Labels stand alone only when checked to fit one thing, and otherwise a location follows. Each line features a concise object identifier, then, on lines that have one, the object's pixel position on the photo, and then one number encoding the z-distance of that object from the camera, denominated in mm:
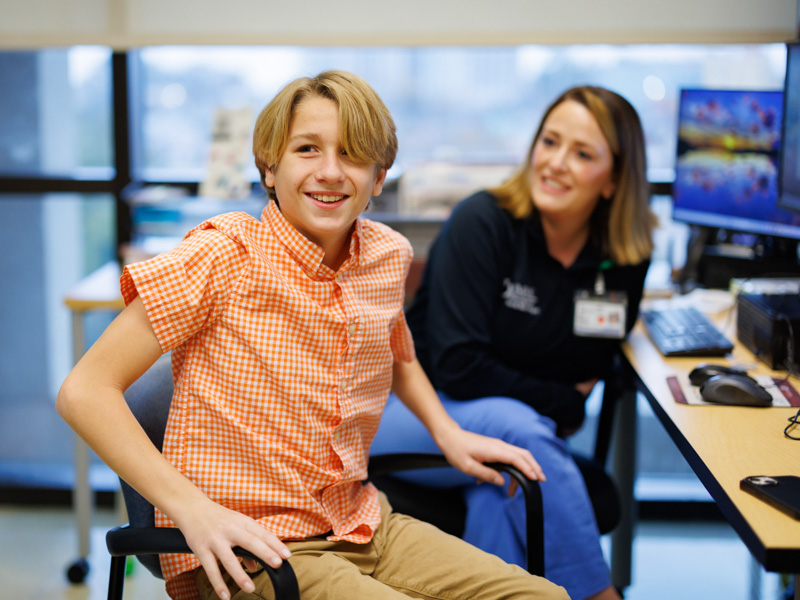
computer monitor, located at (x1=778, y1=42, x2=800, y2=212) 1950
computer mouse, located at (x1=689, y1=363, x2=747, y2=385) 1647
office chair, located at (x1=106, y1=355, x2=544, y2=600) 1144
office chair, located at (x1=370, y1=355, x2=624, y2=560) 1700
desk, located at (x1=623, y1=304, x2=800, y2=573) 1011
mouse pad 1561
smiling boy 1177
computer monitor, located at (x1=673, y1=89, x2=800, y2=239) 2283
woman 1855
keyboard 1856
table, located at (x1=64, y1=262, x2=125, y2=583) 2225
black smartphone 1074
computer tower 1737
